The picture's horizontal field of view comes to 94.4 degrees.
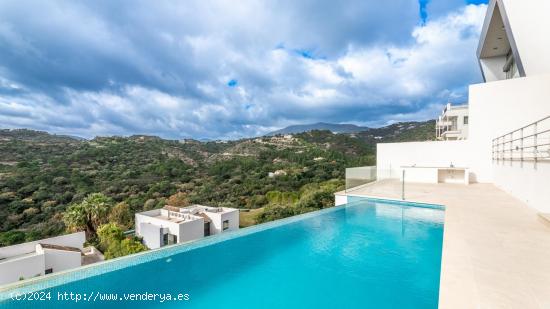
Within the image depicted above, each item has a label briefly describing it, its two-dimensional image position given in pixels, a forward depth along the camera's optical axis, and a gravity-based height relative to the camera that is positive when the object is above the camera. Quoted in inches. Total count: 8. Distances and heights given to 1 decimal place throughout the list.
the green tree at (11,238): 784.1 -265.2
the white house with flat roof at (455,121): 996.5 +129.9
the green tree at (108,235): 697.0 -226.1
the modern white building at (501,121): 411.2 +56.1
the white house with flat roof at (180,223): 797.9 -234.9
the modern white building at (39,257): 516.2 -234.0
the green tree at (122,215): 935.0 -231.1
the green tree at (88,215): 807.7 -195.3
